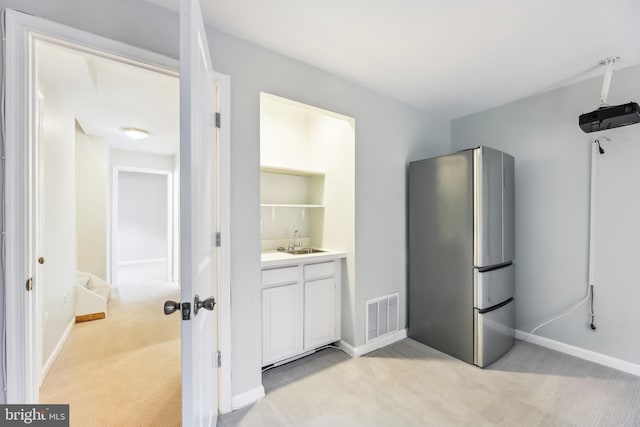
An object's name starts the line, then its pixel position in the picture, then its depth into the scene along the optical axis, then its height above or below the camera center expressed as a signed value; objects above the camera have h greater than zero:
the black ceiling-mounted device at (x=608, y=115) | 1.97 +0.74
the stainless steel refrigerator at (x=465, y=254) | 2.32 -0.37
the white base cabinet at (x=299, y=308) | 2.21 -0.82
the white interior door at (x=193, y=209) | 0.98 +0.02
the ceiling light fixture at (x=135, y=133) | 3.85 +1.18
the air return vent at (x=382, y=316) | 2.62 -1.02
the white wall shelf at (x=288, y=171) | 2.65 +0.45
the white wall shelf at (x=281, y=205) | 2.50 +0.08
